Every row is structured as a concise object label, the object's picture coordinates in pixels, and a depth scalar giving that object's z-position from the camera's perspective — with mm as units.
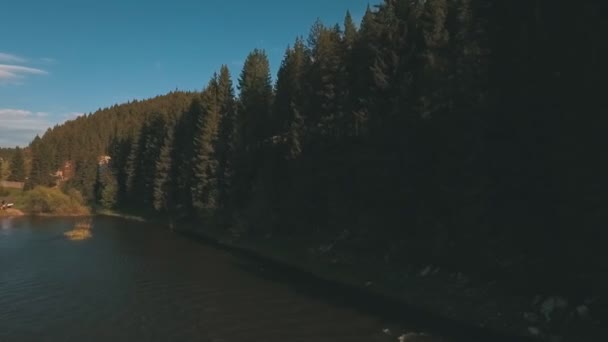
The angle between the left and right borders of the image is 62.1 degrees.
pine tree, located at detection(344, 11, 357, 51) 44656
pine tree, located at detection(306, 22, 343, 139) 42875
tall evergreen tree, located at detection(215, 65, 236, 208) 59856
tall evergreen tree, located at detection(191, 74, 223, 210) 64188
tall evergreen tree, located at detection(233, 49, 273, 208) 56750
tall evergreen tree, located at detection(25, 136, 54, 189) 118000
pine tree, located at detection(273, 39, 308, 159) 47609
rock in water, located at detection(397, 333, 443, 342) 21312
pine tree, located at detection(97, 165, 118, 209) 103125
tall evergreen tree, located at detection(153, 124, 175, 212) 80875
